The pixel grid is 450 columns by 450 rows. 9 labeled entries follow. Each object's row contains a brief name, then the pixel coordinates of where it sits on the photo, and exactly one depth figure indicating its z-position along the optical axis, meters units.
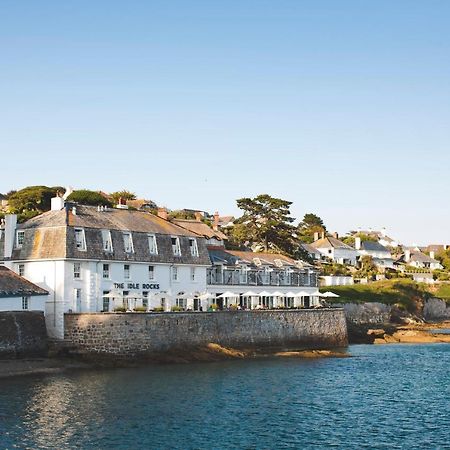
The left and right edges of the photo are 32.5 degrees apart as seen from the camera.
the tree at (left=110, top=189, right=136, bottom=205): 137.27
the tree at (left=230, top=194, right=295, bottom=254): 118.31
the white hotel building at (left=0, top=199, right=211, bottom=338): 63.00
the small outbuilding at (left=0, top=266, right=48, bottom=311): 58.53
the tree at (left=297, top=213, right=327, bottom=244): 184.75
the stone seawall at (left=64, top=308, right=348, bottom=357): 60.97
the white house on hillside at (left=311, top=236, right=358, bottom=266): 167.75
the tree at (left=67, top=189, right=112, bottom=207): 117.48
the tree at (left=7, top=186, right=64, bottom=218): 116.00
